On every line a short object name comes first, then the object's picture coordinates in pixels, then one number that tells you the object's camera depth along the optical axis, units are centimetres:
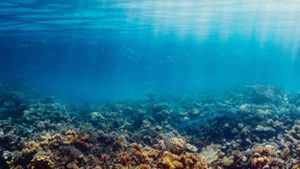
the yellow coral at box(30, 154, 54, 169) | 681
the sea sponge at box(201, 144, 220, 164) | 856
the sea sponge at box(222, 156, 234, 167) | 765
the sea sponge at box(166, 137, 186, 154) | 838
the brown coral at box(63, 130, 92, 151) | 842
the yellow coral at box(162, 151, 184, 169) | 669
